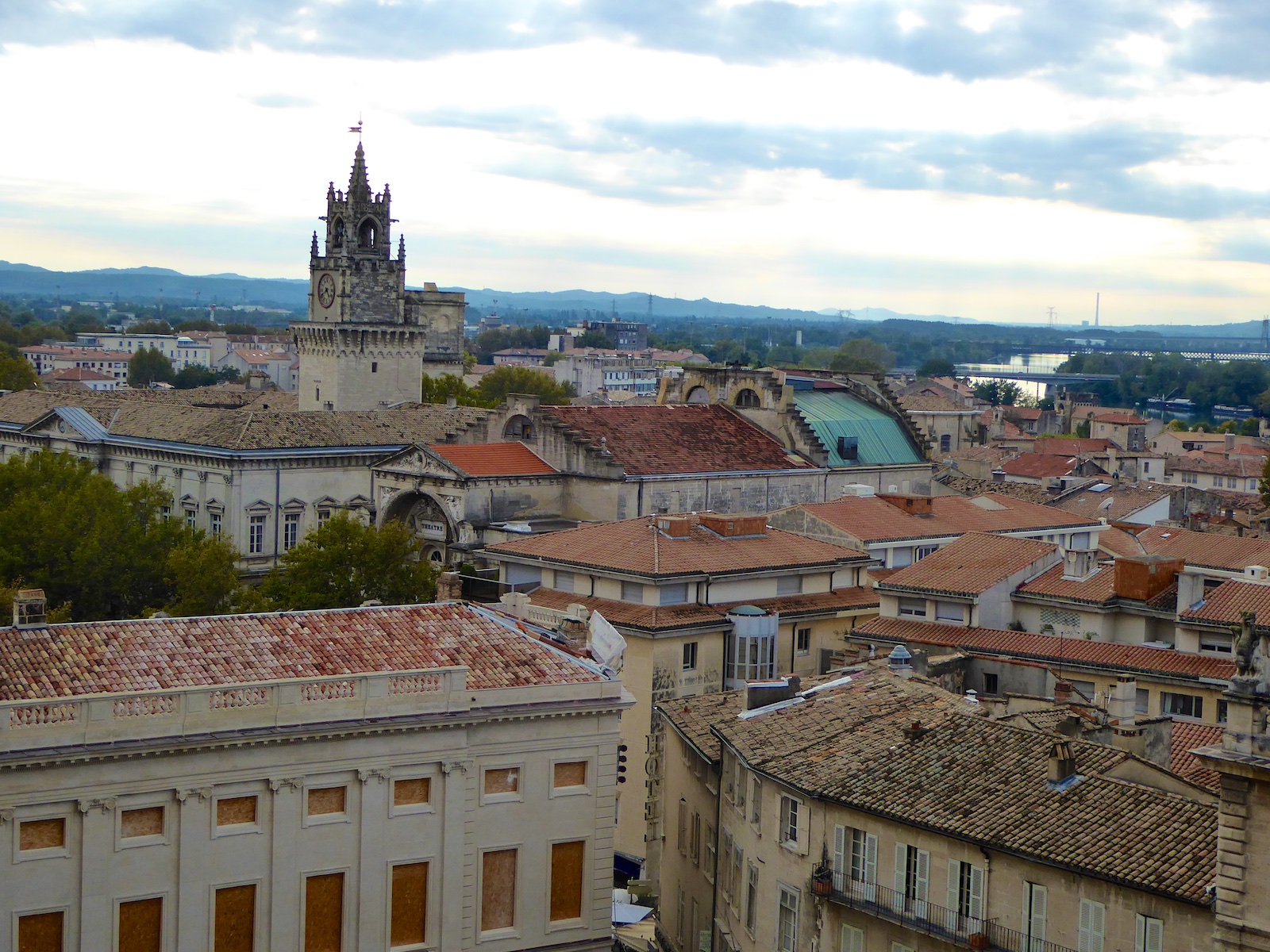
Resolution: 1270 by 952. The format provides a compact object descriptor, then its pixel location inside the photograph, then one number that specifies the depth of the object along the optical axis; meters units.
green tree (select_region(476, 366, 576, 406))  168.12
